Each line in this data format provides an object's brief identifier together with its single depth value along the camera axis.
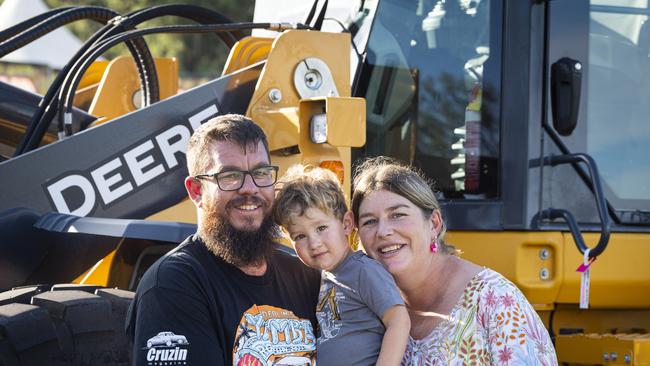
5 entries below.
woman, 2.77
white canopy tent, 16.39
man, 2.48
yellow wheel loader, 4.15
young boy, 2.78
